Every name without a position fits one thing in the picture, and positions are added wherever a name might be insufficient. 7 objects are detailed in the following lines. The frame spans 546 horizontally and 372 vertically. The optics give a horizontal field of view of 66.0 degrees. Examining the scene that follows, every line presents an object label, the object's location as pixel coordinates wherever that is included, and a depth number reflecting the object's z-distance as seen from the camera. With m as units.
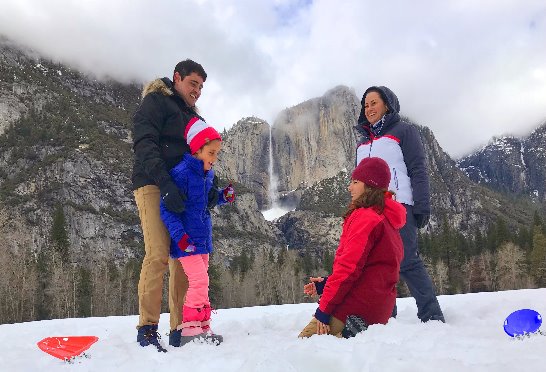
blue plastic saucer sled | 2.74
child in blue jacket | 3.49
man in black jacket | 3.57
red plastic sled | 2.82
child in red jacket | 3.02
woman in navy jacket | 3.95
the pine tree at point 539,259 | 49.75
